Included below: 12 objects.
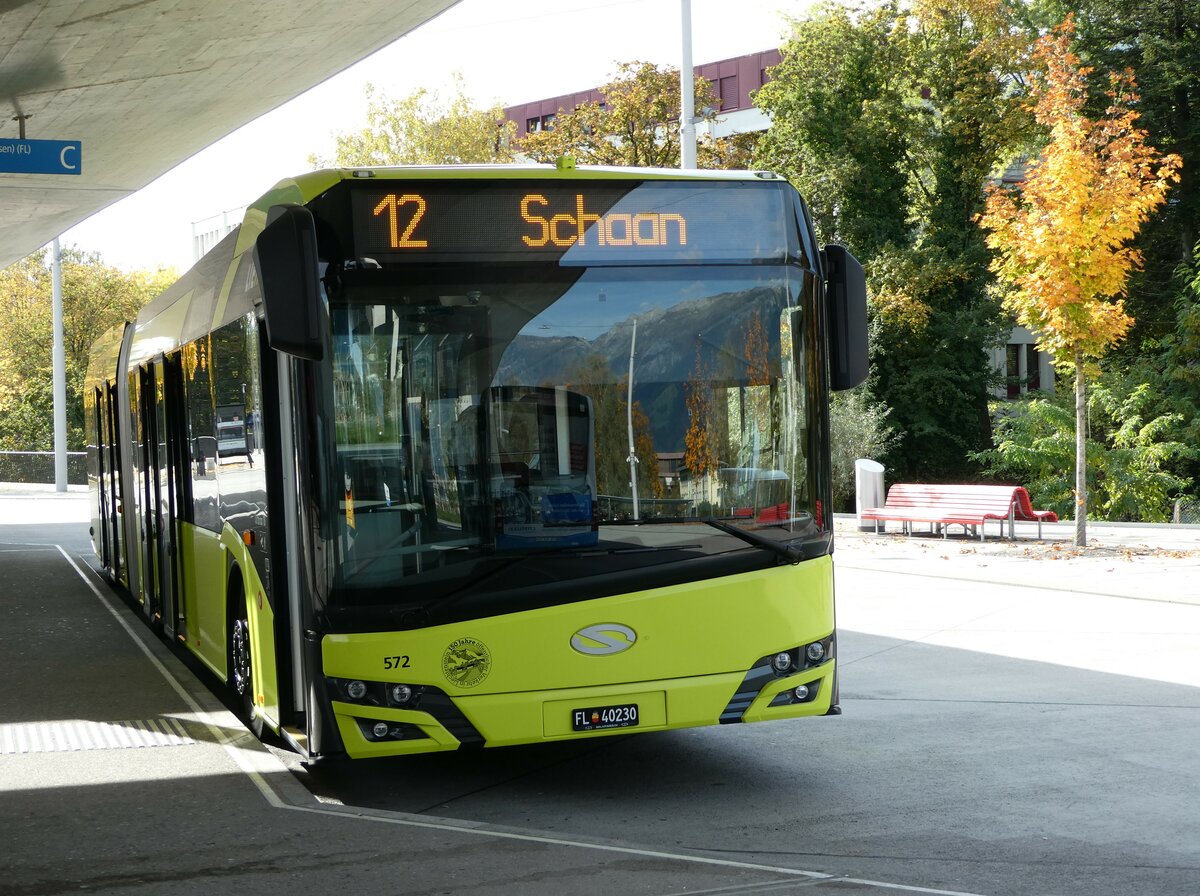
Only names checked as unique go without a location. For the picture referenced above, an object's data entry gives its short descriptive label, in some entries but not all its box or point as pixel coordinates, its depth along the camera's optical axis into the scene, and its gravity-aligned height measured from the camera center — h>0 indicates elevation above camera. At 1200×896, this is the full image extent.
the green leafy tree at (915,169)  37.31 +6.22
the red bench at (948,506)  21.72 -1.57
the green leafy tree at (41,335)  54.66 +3.68
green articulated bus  6.61 -0.15
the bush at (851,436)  32.91 -0.66
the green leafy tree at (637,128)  37.84 +7.48
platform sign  16.78 +3.15
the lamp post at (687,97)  22.36 +4.81
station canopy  13.90 +3.97
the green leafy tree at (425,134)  43.28 +8.44
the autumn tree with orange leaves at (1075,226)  20.33 +2.39
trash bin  25.23 -1.36
